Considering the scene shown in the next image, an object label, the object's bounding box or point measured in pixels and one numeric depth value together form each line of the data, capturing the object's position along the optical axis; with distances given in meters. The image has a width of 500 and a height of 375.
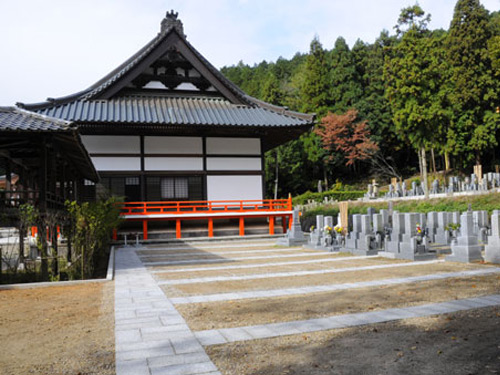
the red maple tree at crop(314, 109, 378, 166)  38.03
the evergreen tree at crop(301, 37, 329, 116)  41.72
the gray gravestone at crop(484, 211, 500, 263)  9.53
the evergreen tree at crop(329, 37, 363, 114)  41.09
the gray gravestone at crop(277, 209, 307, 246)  16.23
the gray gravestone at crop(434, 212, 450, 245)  14.62
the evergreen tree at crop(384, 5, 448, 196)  26.89
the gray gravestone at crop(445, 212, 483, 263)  9.98
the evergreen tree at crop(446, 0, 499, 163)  28.05
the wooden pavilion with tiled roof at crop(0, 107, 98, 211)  8.45
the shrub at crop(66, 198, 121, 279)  9.39
